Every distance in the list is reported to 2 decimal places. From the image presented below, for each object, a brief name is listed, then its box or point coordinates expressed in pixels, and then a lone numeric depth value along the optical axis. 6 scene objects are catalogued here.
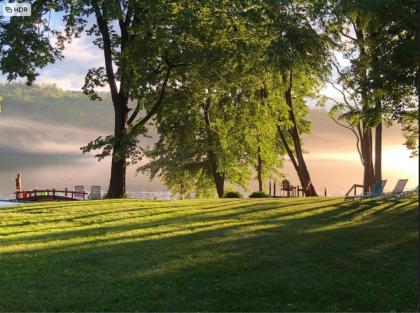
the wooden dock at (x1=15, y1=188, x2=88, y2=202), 46.31
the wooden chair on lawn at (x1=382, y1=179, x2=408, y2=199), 22.80
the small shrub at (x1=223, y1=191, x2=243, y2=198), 33.18
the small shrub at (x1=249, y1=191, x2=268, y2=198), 31.66
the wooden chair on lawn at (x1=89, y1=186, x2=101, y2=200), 46.58
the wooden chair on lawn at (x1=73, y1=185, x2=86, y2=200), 48.81
